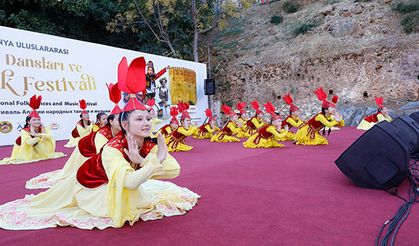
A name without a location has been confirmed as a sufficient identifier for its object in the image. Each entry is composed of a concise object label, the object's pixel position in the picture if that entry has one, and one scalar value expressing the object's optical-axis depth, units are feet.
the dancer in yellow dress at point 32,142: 15.47
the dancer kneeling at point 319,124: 17.70
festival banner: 23.06
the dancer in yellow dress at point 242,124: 26.40
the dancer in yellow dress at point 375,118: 26.89
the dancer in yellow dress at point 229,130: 23.70
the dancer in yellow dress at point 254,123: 22.50
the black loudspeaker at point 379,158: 8.02
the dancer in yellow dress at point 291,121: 21.68
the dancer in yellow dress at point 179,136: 18.70
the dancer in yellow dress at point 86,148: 8.88
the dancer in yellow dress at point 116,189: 5.99
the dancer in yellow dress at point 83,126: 19.47
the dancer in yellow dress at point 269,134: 18.26
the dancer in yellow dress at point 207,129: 25.24
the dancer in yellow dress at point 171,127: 19.80
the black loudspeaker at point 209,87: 39.52
